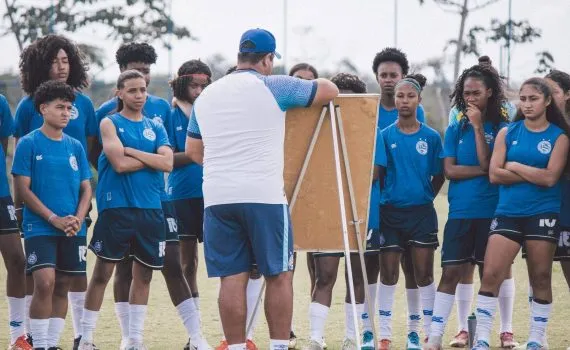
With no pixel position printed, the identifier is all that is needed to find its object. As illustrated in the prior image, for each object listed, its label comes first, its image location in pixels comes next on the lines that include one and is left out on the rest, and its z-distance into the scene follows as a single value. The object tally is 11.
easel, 15.21
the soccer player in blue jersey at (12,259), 17.17
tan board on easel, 15.68
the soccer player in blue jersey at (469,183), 17.00
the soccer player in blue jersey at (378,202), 17.41
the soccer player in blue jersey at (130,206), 16.58
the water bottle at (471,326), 16.81
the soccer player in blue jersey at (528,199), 16.17
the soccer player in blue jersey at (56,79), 17.31
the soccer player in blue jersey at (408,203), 17.47
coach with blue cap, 13.88
